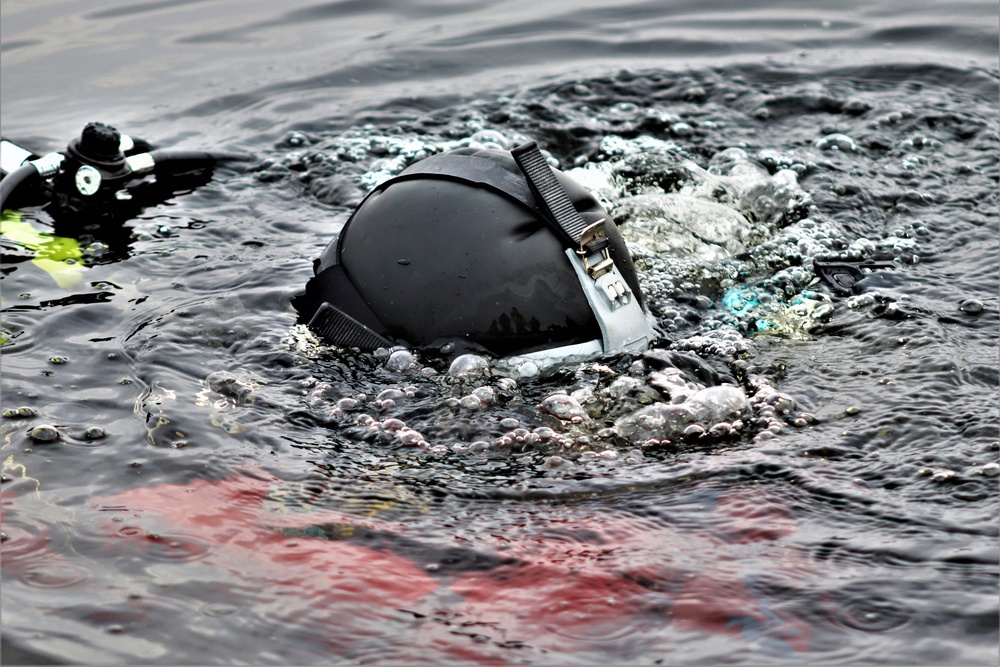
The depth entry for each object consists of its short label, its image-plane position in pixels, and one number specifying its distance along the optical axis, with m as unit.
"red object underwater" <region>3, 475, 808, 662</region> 5.16
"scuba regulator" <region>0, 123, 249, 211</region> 9.64
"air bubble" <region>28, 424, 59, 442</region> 6.82
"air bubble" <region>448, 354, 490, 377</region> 7.30
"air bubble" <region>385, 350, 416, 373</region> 7.44
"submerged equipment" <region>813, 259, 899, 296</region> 9.05
